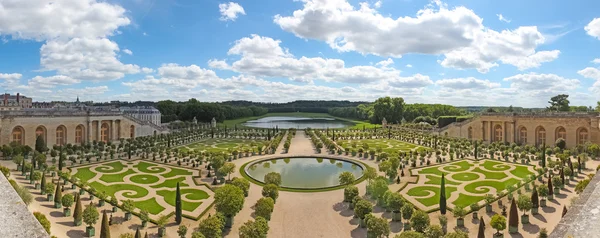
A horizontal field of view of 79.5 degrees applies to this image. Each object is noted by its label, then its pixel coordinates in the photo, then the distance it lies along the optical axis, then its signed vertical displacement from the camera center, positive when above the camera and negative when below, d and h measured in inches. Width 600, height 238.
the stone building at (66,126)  1732.3 -67.2
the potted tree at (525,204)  807.7 -201.6
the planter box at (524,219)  794.8 -230.6
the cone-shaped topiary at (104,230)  683.4 -220.5
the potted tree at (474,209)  840.2 -223.6
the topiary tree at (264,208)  794.8 -208.0
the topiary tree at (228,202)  796.6 -196.2
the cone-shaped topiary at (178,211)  824.3 -222.1
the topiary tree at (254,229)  674.8 -218.8
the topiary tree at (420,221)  730.2 -217.7
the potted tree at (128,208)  831.3 -219.0
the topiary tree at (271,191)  921.5 -197.5
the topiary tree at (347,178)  1057.1 -187.0
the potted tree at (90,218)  735.1 -214.2
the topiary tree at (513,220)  748.6 -219.9
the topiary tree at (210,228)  692.1 -219.8
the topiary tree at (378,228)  697.6 -220.1
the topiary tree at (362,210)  796.6 -211.8
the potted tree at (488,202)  876.6 -217.9
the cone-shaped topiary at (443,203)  868.0 -213.6
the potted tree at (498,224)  713.0 -217.4
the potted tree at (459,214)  794.2 -221.0
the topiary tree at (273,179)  1023.0 -184.1
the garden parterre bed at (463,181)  981.8 -216.1
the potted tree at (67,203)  829.2 -205.0
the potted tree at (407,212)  794.2 -215.2
